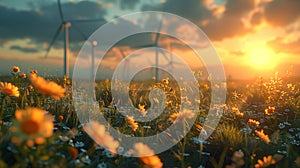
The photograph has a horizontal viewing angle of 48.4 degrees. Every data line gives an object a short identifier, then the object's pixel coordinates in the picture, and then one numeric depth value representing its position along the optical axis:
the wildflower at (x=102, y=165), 2.99
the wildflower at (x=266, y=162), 2.41
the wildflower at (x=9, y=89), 3.11
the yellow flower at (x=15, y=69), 5.31
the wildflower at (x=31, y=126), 1.74
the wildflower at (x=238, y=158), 2.11
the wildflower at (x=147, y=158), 2.17
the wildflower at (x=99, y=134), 2.23
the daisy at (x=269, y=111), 4.98
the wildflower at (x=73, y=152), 2.53
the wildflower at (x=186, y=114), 3.06
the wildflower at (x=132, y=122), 3.18
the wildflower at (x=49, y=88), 2.37
